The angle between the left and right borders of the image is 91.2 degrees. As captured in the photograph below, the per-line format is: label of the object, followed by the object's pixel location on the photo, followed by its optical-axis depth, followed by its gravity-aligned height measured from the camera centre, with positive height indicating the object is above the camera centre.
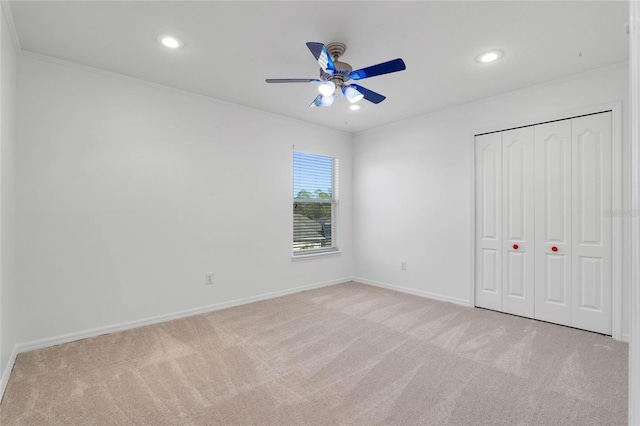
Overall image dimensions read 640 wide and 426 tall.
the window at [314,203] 4.85 +0.20
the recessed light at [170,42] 2.54 +1.43
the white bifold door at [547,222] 3.12 -0.06
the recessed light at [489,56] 2.77 +1.44
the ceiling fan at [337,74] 2.24 +1.09
